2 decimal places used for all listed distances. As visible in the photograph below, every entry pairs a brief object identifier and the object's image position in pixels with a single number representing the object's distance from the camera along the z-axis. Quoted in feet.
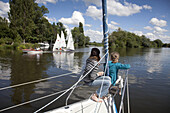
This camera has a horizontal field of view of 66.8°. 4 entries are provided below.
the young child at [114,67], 12.54
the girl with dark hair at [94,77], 12.11
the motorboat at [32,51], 100.07
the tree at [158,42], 479.82
